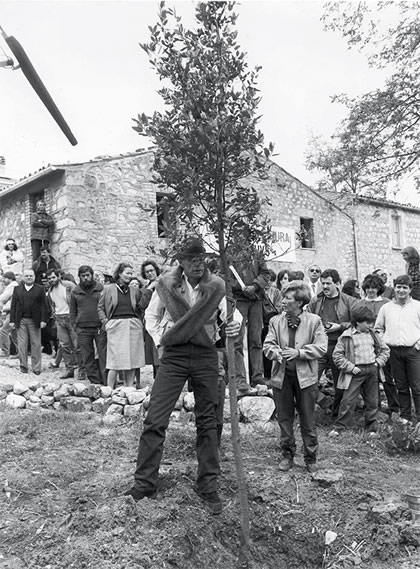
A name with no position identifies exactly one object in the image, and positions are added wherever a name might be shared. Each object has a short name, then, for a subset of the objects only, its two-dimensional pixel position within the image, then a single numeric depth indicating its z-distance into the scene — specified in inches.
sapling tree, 153.9
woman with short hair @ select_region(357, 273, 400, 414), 295.3
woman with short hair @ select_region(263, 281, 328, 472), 209.0
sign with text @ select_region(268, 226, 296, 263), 678.5
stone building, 526.0
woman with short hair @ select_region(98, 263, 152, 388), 307.6
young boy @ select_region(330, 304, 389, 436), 265.6
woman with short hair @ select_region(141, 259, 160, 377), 317.4
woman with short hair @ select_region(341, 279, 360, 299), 321.7
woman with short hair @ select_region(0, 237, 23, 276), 472.7
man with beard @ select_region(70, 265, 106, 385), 335.6
